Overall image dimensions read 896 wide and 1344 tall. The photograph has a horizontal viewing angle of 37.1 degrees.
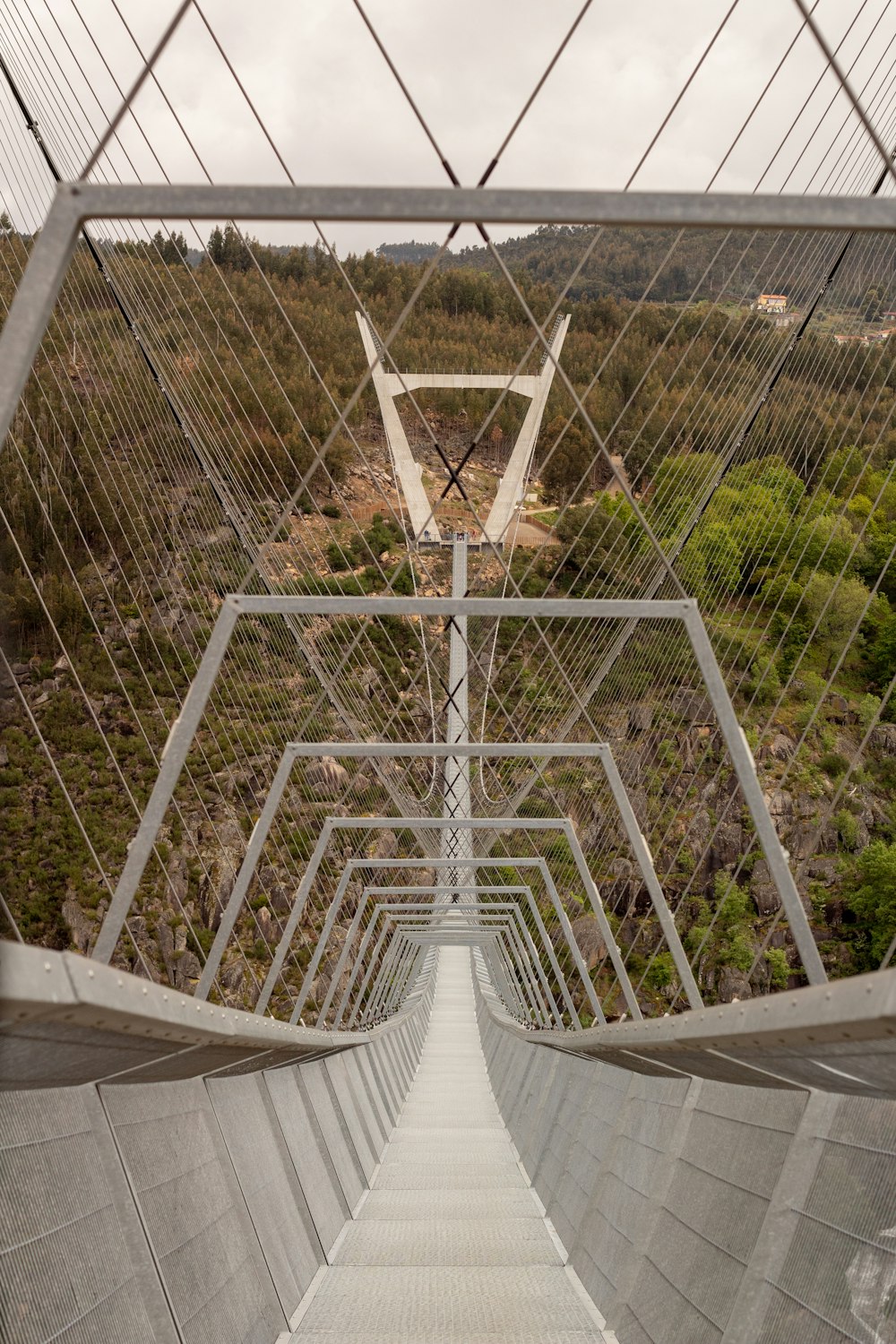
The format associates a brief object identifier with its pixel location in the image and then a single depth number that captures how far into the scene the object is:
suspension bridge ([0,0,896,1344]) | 3.82
